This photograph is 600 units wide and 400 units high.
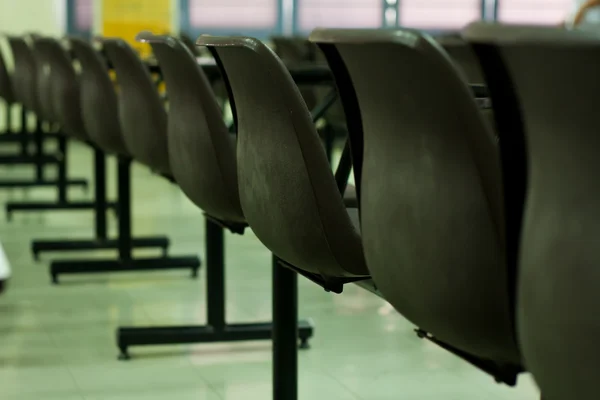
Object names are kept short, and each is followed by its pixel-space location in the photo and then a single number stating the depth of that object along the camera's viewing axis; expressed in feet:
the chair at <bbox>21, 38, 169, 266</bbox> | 20.52
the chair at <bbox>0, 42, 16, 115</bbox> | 31.63
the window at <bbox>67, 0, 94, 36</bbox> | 50.69
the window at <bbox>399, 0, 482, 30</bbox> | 58.10
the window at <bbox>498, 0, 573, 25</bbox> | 59.08
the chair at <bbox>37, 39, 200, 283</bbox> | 17.75
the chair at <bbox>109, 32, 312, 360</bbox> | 10.91
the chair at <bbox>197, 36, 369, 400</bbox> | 8.11
